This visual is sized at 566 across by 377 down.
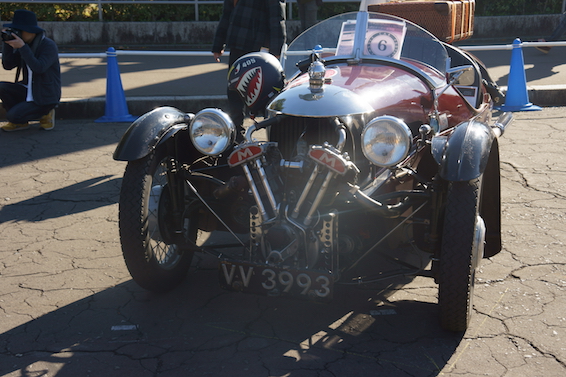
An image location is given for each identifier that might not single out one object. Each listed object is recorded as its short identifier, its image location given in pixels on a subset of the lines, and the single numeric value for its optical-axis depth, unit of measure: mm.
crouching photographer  7234
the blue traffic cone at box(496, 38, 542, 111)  8766
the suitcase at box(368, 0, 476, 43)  5824
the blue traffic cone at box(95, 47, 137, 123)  8242
